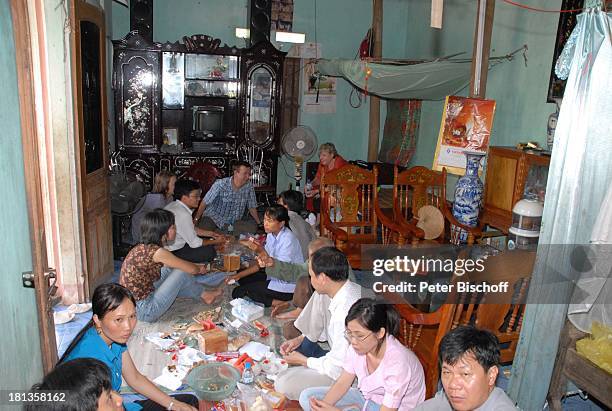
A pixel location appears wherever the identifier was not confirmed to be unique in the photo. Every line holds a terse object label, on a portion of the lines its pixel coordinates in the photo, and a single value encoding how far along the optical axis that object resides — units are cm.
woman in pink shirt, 208
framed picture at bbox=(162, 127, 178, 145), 709
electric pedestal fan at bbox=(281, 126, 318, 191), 627
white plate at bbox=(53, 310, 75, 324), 355
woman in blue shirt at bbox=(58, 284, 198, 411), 210
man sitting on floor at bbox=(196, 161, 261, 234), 521
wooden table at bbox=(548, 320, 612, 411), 242
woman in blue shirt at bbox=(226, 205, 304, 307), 384
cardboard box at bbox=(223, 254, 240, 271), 428
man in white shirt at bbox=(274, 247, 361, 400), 255
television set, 718
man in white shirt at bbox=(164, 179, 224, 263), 430
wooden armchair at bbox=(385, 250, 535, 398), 247
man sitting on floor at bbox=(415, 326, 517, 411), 180
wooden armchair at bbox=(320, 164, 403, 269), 448
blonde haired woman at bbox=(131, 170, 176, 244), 489
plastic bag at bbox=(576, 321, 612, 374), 249
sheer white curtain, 251
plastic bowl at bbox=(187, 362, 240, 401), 267
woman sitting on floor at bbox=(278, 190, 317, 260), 417
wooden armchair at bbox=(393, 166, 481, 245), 449
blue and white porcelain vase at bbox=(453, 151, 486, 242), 427
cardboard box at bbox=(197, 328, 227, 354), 324
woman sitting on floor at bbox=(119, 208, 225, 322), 346
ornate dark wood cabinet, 675
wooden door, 367
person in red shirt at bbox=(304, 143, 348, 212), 559
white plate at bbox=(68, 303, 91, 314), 373
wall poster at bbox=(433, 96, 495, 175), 425
